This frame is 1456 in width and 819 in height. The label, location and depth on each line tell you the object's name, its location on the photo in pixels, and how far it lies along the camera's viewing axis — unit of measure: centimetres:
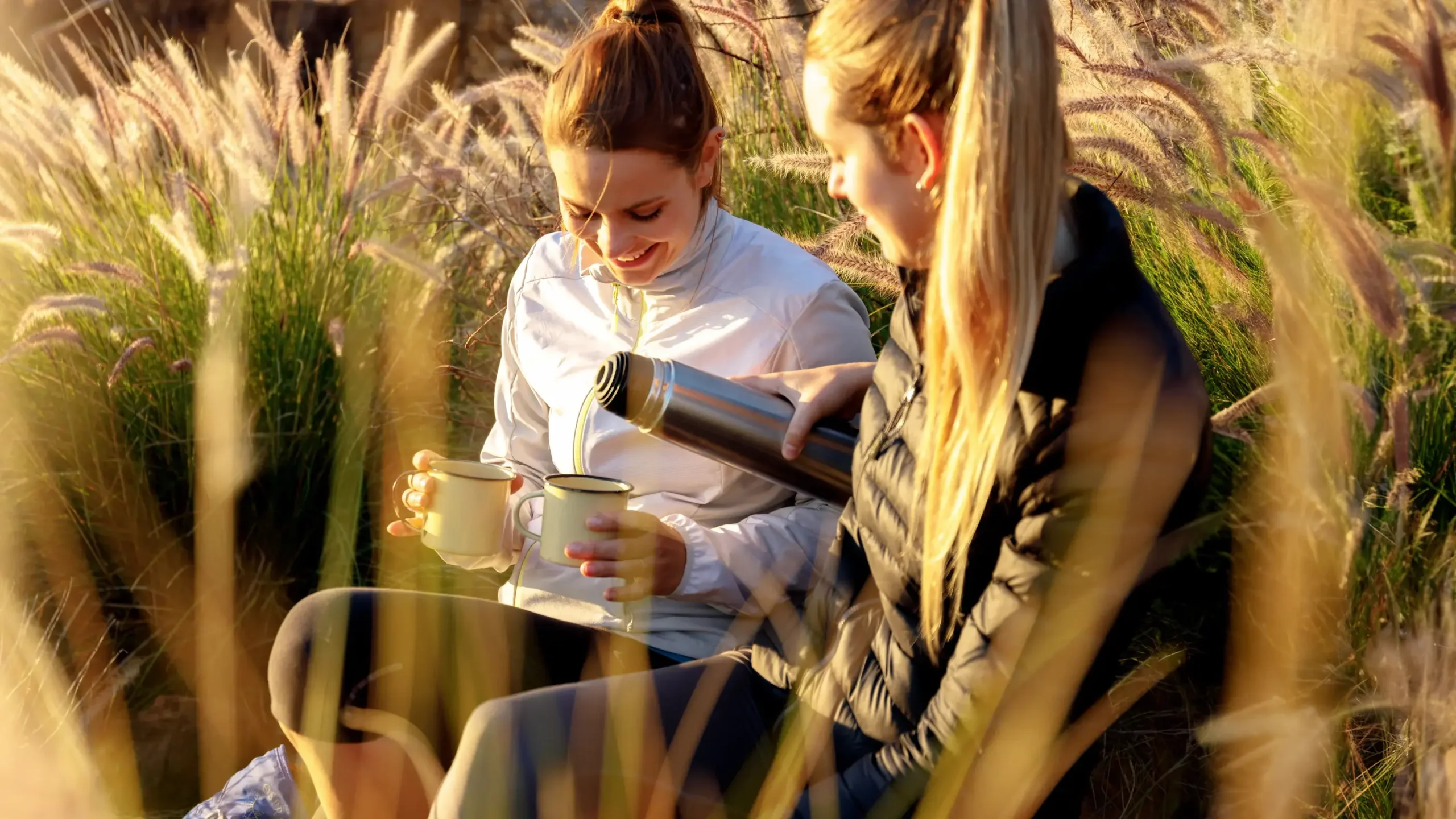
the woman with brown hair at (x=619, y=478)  201
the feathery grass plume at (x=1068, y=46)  243
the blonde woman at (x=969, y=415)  137
